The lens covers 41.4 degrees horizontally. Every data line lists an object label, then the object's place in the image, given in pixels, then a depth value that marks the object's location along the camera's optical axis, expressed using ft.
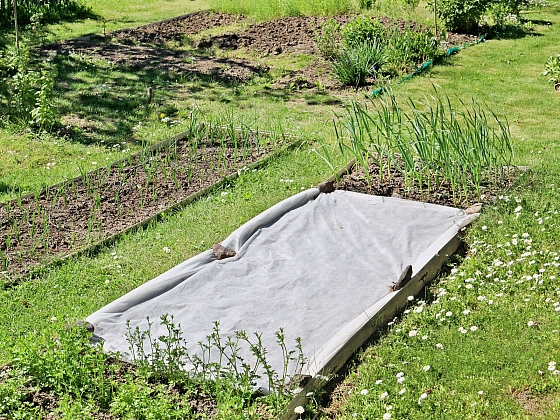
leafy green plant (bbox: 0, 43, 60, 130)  27.07
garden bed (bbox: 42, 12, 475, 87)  35.12
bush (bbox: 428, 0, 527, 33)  40.55
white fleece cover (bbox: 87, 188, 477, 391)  15.26
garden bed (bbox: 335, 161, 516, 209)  20.77
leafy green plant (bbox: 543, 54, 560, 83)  31.89
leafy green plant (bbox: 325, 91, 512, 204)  20.20
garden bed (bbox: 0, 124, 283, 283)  19.17
